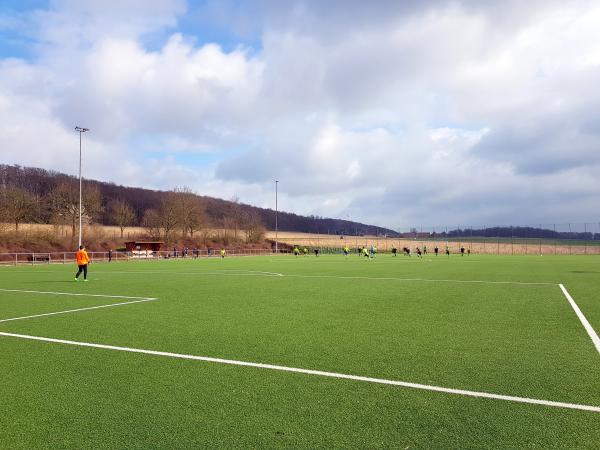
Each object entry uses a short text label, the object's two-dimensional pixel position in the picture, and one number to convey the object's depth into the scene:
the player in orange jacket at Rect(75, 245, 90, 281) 20.20
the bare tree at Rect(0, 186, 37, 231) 56.16
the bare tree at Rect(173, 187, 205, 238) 79.00
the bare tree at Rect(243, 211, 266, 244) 89.81
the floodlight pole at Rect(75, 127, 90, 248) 42.84
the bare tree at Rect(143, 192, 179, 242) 77.94
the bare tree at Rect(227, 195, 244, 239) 92.88
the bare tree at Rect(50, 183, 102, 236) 66.00
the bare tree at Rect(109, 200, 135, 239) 81.38
